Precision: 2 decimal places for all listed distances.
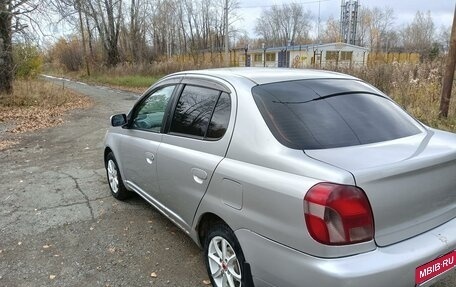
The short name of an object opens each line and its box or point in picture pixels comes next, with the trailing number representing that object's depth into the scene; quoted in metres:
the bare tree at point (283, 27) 87.38
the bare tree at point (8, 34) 16.67
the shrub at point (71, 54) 46.88
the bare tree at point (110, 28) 37.53
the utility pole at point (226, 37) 31.39
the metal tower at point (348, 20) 63.74
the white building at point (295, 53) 52.05
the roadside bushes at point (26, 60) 19.52
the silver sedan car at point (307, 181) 2.15
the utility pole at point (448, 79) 7.96
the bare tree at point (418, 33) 80.90
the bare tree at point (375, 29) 86.25
